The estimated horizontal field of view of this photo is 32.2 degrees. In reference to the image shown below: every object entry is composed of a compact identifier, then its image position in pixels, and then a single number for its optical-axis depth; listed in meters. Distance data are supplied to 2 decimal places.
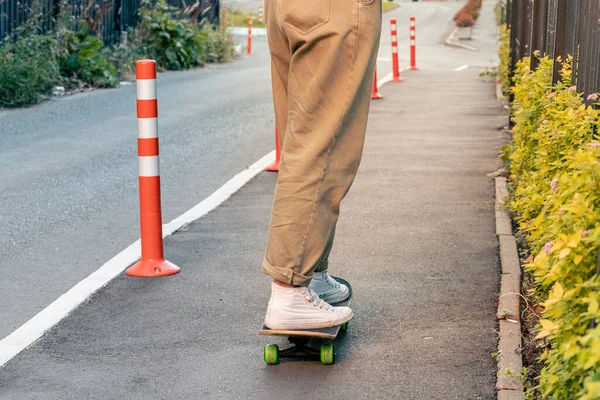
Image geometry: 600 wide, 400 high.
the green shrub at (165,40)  22.11
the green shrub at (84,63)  17.28
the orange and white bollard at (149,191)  5.68
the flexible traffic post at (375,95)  16.36
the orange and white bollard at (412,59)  24.64
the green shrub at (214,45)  23.89
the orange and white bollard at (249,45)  29.52
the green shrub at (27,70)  14.07
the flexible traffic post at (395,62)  20.09
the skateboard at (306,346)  4.15
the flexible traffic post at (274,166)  9.20
